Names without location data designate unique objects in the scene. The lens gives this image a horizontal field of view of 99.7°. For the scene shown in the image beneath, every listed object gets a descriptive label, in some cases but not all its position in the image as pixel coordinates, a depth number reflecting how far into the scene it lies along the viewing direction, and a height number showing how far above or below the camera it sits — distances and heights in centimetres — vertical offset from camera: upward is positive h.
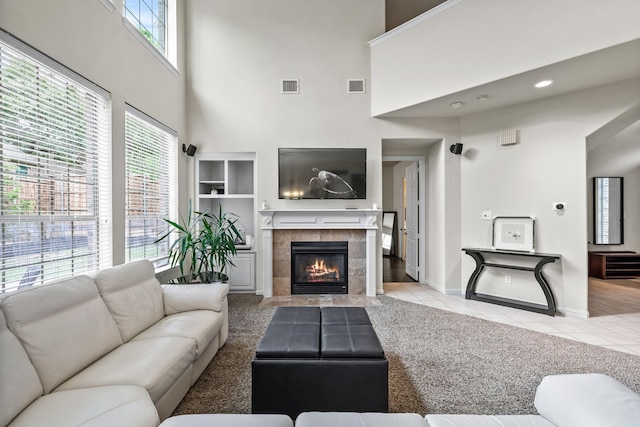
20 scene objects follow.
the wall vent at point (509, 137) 386 +109
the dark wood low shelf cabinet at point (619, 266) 522 -106
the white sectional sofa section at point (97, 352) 119 -85
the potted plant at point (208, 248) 314 -41
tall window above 320 +258
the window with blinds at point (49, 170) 184 +36
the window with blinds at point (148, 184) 309 +40
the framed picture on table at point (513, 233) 375 -31
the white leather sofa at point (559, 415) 100 -79
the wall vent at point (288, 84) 441 +211
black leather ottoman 169 -106
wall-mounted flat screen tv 439 +65
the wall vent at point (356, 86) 441 +208
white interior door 527 -14
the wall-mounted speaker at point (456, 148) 429 +102
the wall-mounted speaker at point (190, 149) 430 +104
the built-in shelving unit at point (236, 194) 445 +33
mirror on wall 544 -1
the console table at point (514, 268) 349 -90
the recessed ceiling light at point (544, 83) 321 +155
